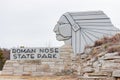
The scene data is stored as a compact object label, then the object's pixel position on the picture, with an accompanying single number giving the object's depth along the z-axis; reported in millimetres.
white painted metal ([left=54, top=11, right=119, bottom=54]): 21172
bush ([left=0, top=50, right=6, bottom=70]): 34875
